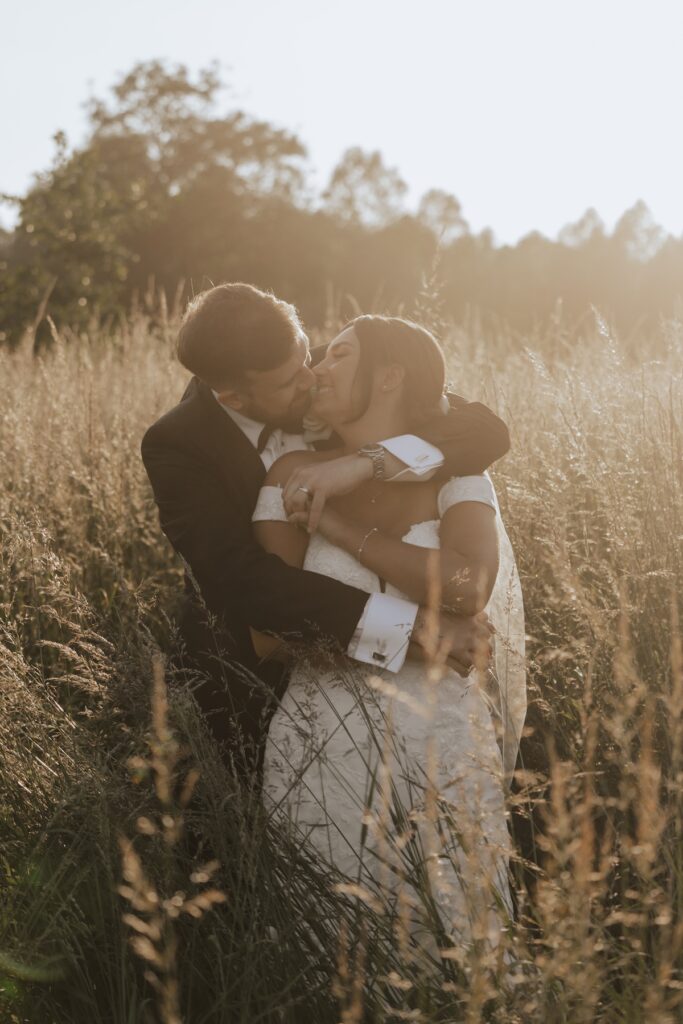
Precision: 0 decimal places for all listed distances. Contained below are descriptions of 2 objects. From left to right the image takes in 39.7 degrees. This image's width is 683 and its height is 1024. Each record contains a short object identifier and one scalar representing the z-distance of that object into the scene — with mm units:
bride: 1946
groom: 2564
